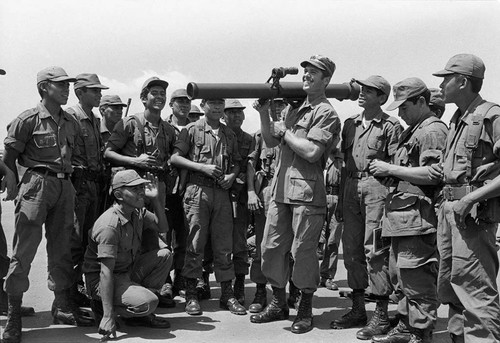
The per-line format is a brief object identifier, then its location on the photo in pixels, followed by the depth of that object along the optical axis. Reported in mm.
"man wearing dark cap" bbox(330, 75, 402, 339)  5184
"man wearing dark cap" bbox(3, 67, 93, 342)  4906
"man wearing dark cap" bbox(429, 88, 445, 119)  6316
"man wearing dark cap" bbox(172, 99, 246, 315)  5914
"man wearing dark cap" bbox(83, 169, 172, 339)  4898
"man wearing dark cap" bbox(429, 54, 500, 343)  3891
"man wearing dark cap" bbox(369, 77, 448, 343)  4562
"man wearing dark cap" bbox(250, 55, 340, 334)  5191
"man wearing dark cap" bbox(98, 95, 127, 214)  6952
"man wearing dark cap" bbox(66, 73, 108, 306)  5672
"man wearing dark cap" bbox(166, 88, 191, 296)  6508
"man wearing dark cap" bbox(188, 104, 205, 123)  9318
